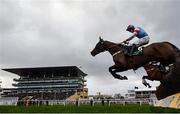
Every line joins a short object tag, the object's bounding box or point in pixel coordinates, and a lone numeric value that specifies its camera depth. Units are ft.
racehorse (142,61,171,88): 15.48
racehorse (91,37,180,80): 14.34
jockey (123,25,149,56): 15.34
